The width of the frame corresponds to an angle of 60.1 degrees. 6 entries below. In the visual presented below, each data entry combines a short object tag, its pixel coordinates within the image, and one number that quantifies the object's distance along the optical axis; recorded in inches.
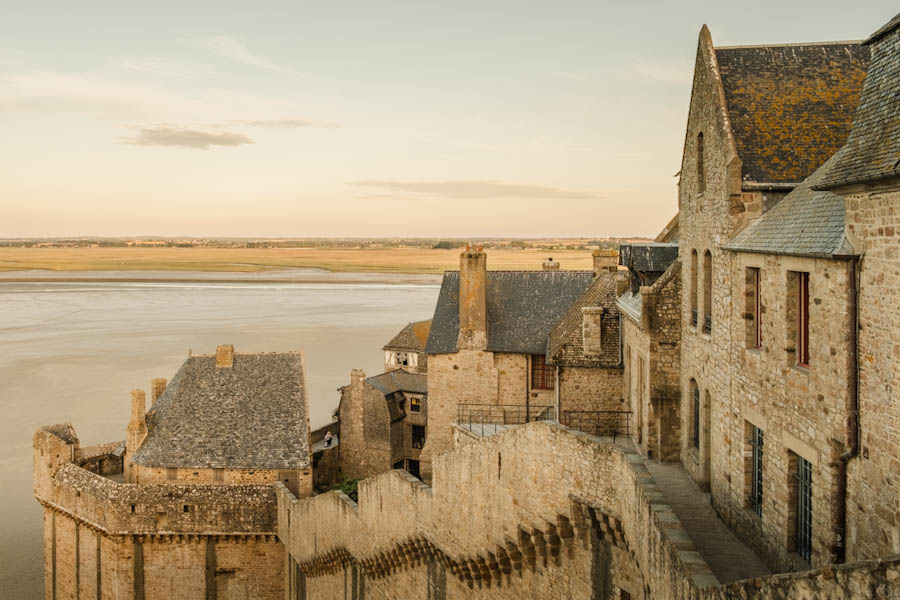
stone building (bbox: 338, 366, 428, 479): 1417.3
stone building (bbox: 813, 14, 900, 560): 345.1
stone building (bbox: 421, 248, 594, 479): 1217.4
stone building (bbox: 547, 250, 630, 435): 1008.9
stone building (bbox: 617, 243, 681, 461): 733.3
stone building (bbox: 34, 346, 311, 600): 1092.5
